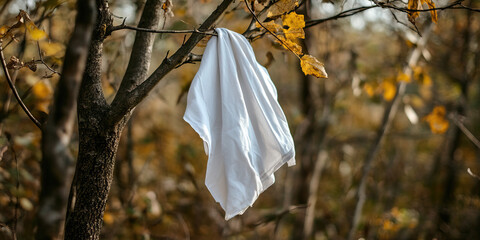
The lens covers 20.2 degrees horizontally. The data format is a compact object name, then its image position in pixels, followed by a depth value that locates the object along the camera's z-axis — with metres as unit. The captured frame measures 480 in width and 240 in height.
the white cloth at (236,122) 2.60
